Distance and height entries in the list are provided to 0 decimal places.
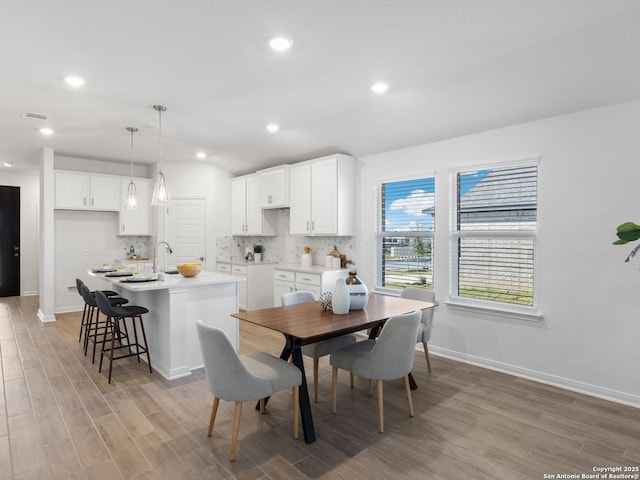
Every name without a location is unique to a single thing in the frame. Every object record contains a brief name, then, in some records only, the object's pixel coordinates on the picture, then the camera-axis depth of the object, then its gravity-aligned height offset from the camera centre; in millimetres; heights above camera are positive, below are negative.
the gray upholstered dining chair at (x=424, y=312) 3516 -721
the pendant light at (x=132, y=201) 4160 +400
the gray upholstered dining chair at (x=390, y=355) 2535 -812
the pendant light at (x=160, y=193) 3748 +438
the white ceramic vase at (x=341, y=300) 2918 -484
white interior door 6562 +125
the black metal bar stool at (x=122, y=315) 3527 -740
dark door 7875 -86
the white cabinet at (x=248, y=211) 6422 +466
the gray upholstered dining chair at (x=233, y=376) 2188 -859
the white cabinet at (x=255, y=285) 6153 -794
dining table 2459 -598
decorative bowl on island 4012 -346
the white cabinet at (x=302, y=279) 5031 -590
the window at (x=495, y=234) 3691 +37
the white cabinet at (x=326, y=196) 5020 +572
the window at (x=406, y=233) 4527 +55
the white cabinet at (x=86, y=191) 6012 +759
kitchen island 3615 -771
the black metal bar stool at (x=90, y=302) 3975 -709
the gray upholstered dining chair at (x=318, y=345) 3105 -913
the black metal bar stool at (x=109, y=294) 4254 -699
